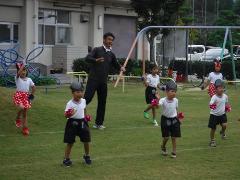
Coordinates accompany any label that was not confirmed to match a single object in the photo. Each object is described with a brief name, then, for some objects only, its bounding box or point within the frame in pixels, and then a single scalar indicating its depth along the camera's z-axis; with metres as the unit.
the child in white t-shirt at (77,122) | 8.72
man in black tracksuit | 12.57
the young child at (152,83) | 14.15
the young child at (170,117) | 9.64
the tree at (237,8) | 56.72
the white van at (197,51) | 43.53
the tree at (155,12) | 30.30
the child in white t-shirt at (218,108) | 10.91
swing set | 22.78
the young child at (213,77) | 15.89
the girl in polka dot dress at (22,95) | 11.93
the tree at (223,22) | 52.95
